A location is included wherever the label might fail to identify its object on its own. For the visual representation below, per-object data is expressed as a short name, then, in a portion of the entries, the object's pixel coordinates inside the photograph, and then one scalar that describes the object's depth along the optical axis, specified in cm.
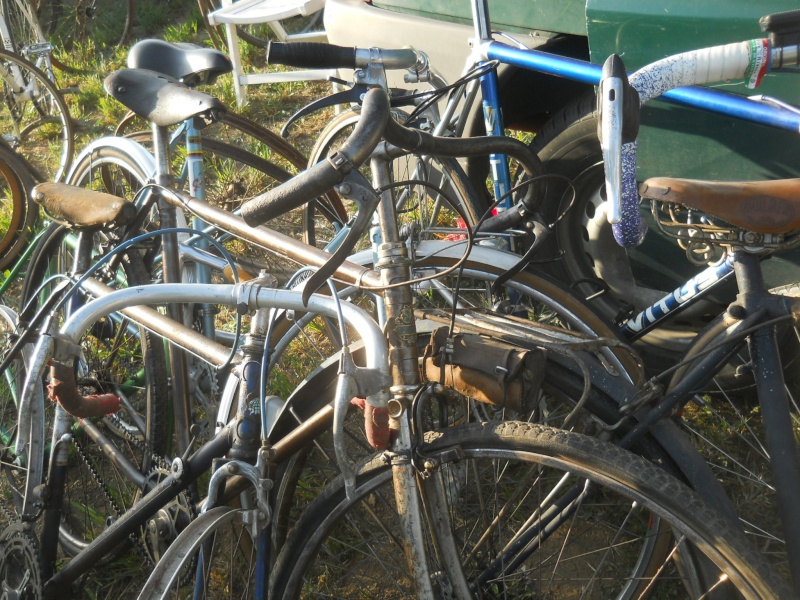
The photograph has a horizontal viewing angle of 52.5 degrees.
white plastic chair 487
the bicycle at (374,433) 158
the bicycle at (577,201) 277
